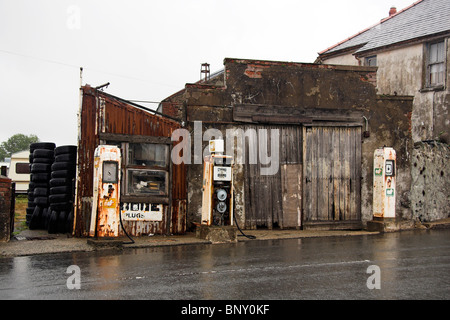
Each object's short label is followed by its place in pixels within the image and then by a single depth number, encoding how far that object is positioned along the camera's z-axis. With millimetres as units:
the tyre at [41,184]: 14852
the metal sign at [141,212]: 12852
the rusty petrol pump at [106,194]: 10531
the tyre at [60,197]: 13102
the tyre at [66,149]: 13359
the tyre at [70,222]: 13078
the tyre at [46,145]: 15198
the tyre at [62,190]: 13109
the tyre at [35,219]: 14594
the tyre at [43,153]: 15016
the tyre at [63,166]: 13211
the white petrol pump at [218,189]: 11938
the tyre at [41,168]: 14852
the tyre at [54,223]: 13183
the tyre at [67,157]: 13266
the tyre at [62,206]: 13094
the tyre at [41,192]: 14727
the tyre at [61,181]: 13086
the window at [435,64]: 20125
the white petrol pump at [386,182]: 14281
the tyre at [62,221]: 13148
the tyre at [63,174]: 13117
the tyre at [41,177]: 14758
